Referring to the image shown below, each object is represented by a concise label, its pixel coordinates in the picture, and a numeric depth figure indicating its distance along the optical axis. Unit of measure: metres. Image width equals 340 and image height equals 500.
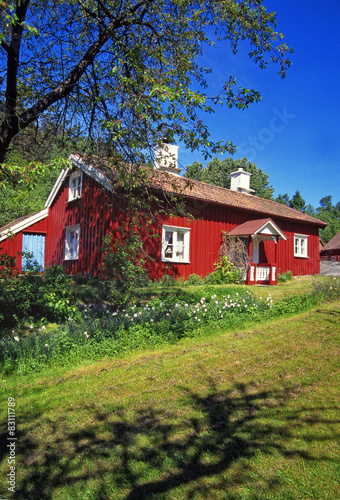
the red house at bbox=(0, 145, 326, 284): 13.94
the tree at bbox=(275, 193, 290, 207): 49.33
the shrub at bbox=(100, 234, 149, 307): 8.05
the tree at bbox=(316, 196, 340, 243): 49.59
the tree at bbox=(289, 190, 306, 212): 40.41
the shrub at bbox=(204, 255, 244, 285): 14.99
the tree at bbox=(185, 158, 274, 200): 45.31
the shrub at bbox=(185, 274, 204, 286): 14.40
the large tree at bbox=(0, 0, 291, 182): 6.32
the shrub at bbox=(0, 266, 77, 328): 7.37
